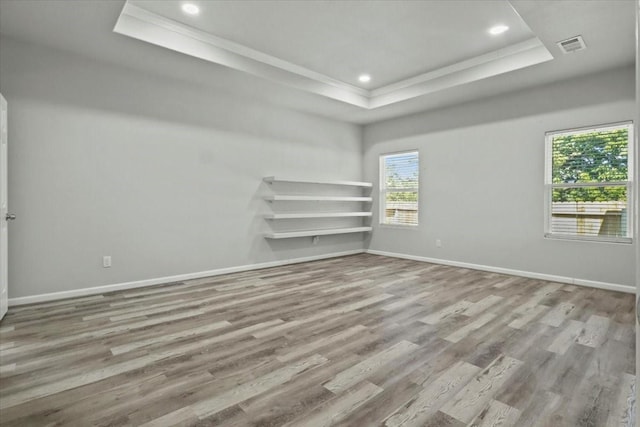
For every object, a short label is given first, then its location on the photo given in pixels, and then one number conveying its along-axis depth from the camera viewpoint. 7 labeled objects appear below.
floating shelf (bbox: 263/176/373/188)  5.32
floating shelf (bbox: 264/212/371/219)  5.32
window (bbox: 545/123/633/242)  4.07
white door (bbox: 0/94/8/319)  2.93
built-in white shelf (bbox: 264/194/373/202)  5.31
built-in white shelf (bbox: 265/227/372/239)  5.32
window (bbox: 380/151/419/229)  6.22
